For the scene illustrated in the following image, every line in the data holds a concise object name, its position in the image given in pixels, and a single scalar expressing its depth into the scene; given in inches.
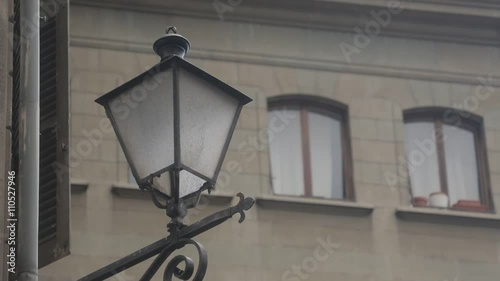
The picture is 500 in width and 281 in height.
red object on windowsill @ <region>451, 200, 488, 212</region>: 807.1
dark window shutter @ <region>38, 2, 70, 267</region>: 366.9
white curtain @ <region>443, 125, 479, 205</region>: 813.9
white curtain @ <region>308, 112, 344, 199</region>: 788.0
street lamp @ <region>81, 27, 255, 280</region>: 325.4
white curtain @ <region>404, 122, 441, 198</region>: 806.5
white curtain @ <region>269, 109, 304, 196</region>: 780.0
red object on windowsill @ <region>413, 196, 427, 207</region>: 799.1
